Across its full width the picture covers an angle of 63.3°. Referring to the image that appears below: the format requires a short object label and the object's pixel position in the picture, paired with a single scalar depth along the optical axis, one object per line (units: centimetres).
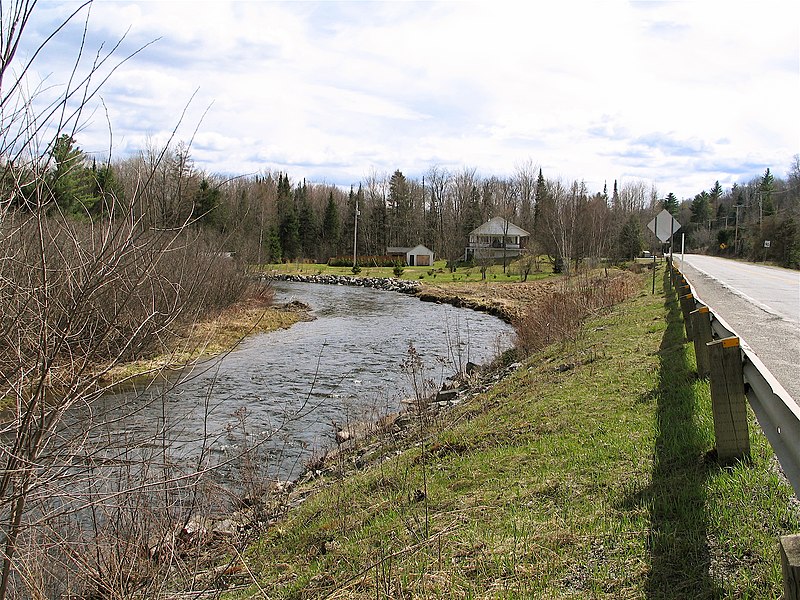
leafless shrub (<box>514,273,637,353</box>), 1700
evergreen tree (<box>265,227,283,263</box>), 6872
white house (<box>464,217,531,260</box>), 7056
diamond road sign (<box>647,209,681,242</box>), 2481
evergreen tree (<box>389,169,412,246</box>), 8612
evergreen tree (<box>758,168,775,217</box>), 7281
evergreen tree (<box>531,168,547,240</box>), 6694
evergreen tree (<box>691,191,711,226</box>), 9681
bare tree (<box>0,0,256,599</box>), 311
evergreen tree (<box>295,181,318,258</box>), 7962
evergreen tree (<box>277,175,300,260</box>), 7688
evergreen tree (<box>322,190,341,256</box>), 8056
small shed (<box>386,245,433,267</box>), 7506
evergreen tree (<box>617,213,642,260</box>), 6034
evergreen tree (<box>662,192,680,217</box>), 10289
